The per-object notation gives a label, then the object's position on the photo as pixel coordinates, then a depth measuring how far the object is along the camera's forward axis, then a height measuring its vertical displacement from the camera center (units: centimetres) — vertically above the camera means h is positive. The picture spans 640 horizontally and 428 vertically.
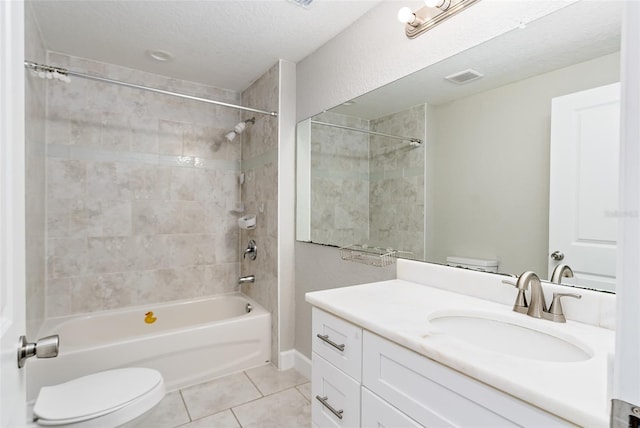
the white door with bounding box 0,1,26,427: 56 -1
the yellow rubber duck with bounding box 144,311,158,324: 266 -91
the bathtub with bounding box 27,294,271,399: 193 -95
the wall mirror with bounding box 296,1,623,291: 100 +24
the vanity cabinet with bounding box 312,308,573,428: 70 -49
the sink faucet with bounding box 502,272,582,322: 101 -30
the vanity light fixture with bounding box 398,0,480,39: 137 +88
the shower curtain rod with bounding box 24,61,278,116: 175 +77
